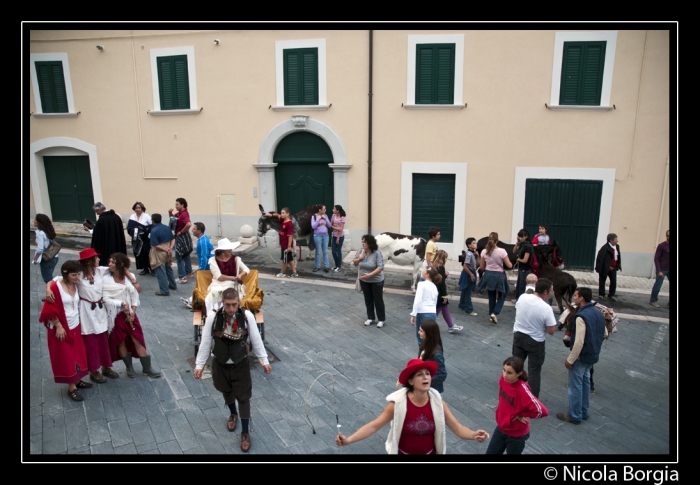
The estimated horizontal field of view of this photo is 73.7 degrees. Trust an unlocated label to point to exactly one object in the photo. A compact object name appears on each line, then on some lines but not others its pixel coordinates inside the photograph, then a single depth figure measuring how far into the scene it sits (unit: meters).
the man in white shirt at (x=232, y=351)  4.63
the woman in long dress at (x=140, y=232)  9.87
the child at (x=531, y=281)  6.67
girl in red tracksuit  4.02
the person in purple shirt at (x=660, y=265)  9.84
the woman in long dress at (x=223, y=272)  6.40
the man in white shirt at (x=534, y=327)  5.57
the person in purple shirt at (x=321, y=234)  11.24
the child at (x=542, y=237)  10.53
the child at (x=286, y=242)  10.74
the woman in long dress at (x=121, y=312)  5.71
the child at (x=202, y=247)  8.42
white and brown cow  10.25
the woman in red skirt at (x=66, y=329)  5.16
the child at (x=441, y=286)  7.22
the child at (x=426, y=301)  6.24
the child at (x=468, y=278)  8.79
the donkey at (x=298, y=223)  12.02
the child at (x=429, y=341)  4.73
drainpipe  12.41
